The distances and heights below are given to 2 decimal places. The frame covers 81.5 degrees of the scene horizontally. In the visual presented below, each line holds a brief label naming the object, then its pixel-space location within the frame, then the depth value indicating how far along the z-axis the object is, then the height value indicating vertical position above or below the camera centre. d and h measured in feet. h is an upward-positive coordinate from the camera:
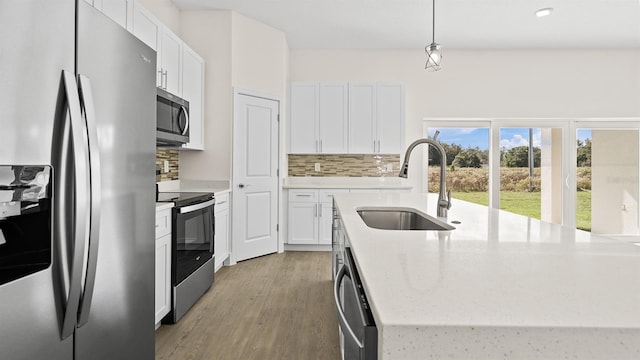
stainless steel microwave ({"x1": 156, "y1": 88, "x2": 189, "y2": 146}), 8.96 +1.58
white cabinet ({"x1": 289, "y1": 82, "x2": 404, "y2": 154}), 16.12 +2.81
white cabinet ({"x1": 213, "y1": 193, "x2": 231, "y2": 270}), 11.60 -1.60
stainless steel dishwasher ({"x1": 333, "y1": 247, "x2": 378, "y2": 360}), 2.19 -0.96
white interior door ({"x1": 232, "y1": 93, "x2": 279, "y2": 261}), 13.41 +0.19
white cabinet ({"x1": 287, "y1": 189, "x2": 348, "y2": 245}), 15.31 -1.42
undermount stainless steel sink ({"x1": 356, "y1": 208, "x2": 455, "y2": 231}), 6.90 -0.69
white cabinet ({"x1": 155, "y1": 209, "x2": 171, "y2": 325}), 7.37 -1.71
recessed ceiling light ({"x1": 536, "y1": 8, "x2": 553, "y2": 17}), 12.91 +5.95
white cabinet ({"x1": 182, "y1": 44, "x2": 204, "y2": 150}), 11.59 +2.93
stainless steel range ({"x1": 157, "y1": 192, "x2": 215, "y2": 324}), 8.12 -1.64
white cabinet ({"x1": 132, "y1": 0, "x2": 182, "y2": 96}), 8.72 +3.57
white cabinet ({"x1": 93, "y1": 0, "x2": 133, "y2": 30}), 7.18 +3.51
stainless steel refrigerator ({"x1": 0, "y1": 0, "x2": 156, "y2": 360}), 2.96 -0.02
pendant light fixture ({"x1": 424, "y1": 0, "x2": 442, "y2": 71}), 9.21 +3.24
